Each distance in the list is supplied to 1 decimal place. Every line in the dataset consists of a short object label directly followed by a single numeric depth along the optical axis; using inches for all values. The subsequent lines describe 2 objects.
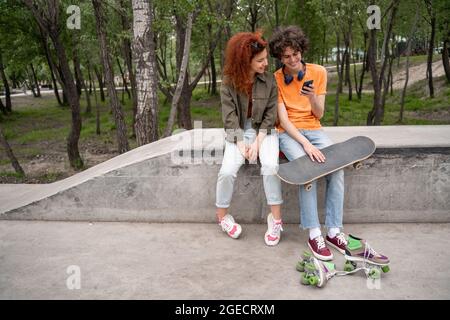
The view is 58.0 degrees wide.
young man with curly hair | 122.8
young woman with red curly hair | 127.6
